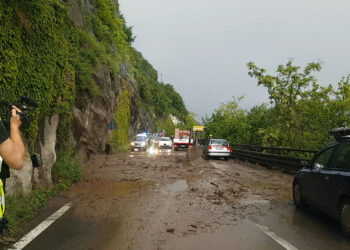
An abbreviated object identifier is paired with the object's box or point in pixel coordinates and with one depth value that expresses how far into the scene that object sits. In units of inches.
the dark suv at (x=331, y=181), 208.2
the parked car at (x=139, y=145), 1382.9
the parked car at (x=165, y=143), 1724.9
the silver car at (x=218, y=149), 906.1
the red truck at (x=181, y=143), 1644.6
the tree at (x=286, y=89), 835.3
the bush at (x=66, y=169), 410.9
